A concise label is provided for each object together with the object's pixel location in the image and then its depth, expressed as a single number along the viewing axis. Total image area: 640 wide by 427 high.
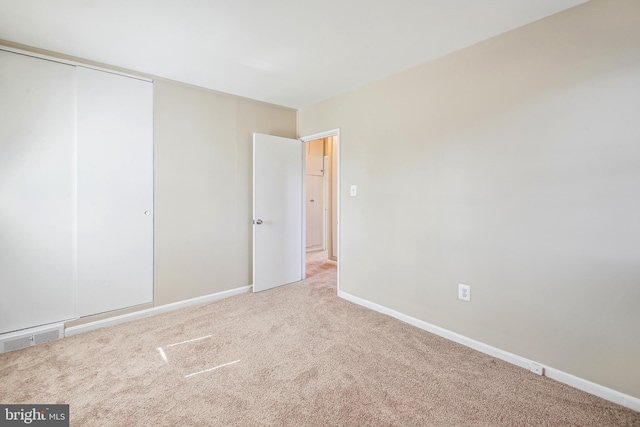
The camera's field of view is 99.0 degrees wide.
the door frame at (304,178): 3.61
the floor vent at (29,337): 2.17
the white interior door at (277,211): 3.46
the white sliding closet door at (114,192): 2.48
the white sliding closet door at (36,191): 2.18
